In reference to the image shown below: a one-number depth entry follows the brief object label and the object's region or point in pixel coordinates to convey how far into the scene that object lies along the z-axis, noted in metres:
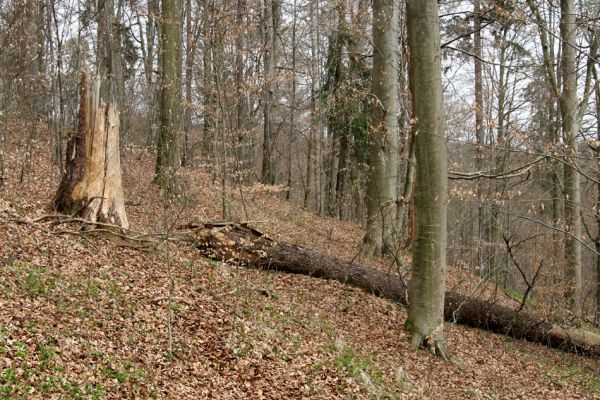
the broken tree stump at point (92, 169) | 8.09
